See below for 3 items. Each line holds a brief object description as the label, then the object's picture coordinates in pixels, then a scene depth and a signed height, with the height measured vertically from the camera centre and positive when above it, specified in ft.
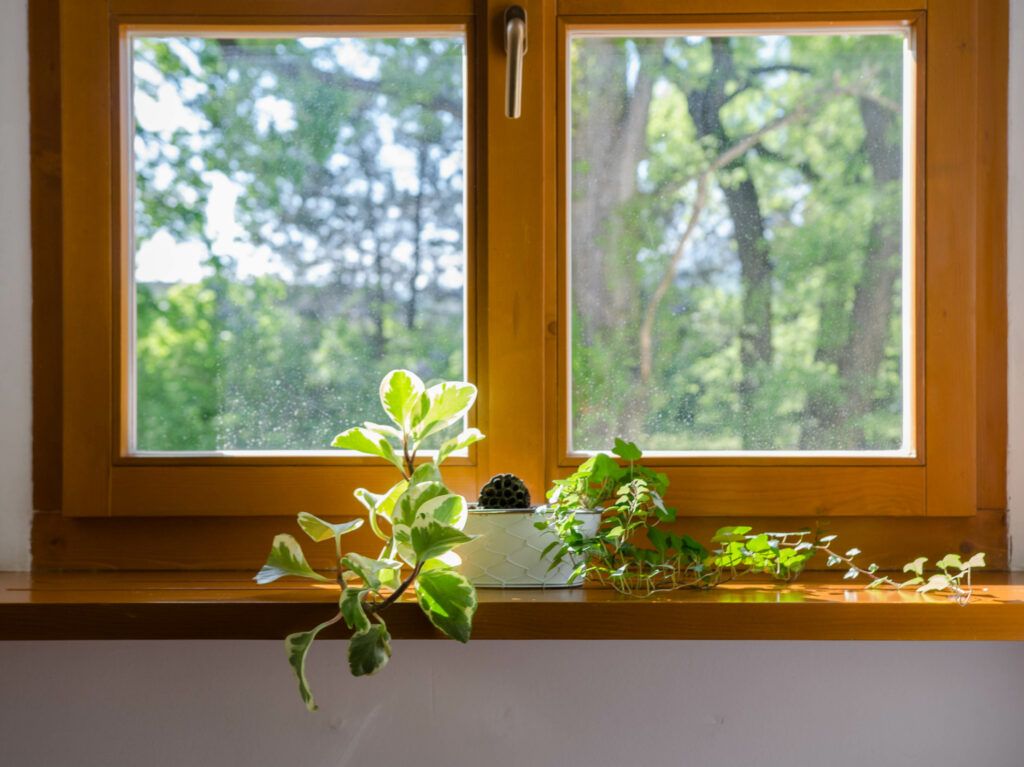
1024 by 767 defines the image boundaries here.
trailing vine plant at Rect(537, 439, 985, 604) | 3.08 -0.64
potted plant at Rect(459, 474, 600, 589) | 3.09 -0.59
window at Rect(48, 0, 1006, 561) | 3.57 +0.71
